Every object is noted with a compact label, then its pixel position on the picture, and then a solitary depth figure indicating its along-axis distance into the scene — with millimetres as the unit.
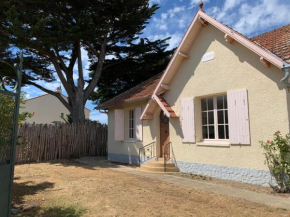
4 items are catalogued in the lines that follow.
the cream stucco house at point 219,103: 7105
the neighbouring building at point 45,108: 32562
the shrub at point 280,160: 6512
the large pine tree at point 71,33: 12141
